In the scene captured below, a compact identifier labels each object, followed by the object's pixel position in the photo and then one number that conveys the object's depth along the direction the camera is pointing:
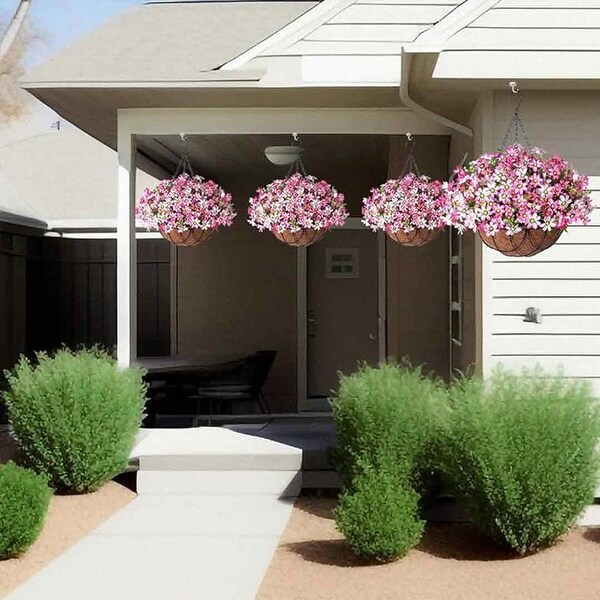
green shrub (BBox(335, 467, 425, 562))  6.77
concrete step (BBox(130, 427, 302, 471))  8.84
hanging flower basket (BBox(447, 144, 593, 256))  6.91
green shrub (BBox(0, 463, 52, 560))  6.82
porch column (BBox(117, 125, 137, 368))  9.80
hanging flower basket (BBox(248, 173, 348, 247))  9.32
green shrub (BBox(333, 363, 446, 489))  7.75
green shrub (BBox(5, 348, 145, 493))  8.67
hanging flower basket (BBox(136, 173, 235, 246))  9.70
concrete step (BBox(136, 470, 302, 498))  8.74
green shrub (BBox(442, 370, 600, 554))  6.89
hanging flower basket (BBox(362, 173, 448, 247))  9.07
